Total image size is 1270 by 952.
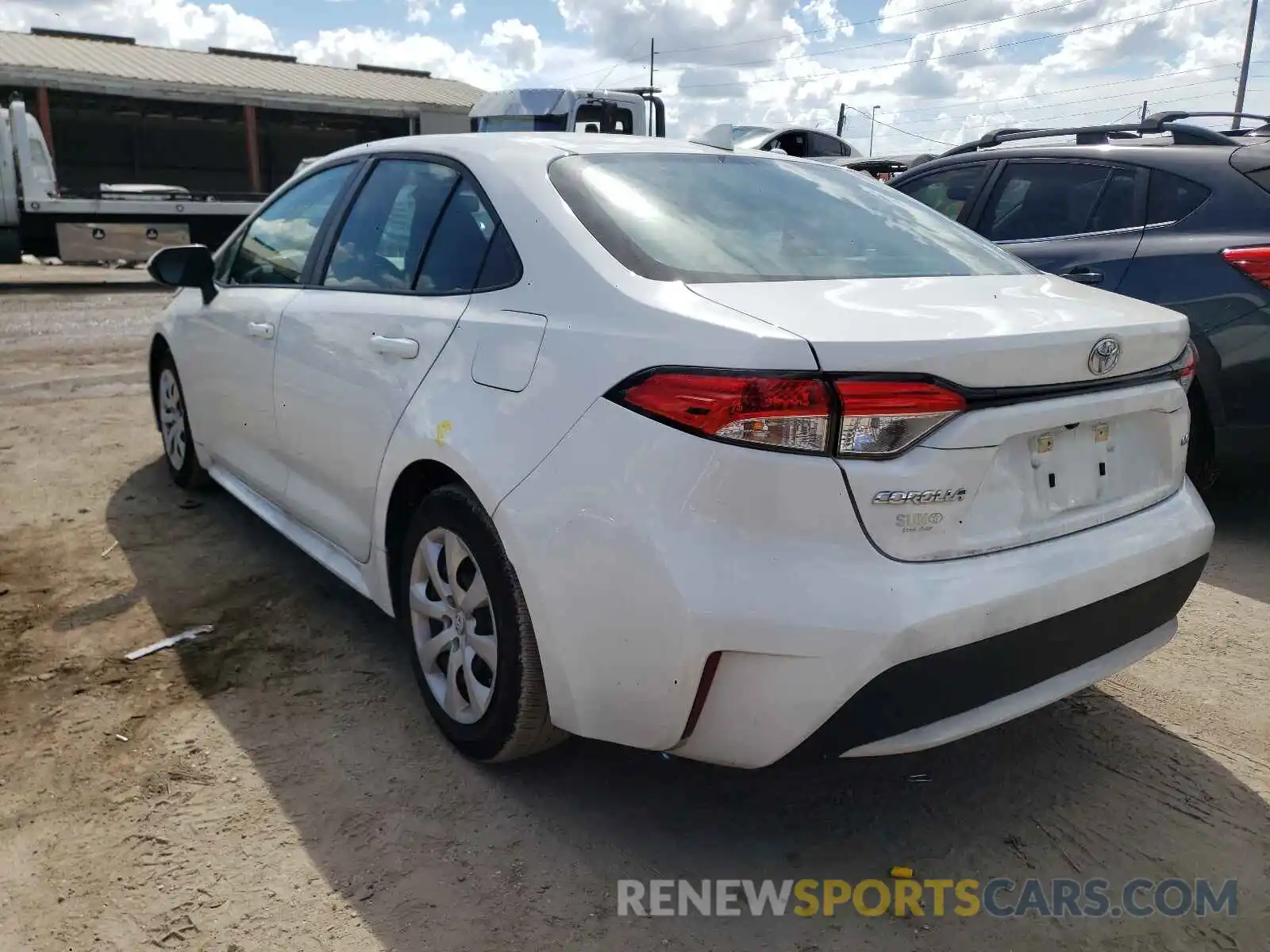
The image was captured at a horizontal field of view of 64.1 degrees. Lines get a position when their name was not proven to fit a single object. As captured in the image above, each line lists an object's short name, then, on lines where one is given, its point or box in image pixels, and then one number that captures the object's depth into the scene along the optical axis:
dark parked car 4.02
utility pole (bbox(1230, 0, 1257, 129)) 28.28
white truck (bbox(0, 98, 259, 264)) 14.20
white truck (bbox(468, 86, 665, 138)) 13.42
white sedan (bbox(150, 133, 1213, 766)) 1.91
